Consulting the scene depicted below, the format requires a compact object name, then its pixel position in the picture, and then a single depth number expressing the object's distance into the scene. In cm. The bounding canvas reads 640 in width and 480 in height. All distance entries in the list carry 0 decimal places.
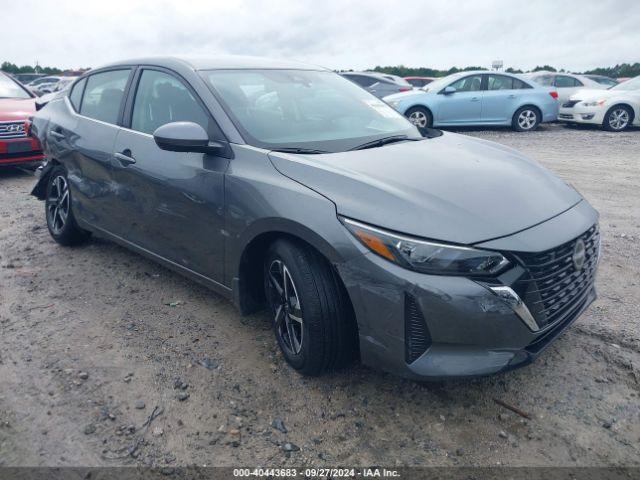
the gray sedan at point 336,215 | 231
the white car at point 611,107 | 1266
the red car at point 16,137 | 745
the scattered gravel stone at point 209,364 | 298
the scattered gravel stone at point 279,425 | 250
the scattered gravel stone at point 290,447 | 237
